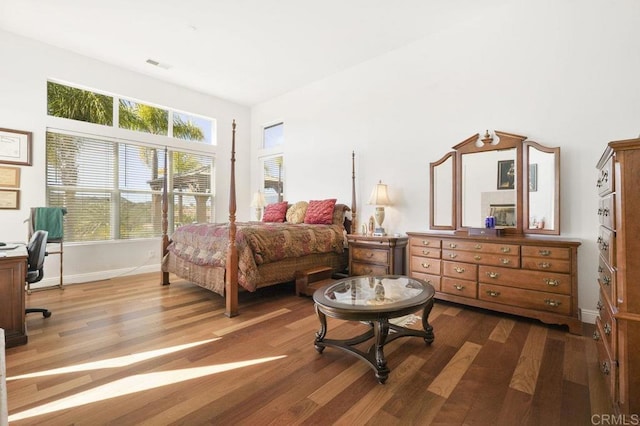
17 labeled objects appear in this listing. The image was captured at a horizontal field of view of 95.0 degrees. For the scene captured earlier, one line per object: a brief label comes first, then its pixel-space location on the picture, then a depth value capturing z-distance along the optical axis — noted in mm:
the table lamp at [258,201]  5331
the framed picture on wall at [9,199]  3441
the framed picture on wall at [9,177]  3438
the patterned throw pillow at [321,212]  4145
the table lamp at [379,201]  3766
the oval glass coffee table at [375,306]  1683
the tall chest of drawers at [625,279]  1273
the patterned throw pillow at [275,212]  4711
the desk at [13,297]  2129
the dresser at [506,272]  2354
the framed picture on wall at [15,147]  3440
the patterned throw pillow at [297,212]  4469
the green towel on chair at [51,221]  3385
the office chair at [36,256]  2529
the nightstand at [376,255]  3389
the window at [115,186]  3959
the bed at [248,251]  2889
